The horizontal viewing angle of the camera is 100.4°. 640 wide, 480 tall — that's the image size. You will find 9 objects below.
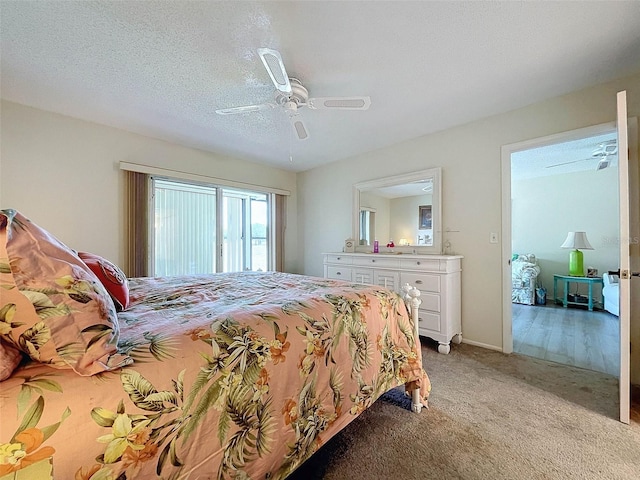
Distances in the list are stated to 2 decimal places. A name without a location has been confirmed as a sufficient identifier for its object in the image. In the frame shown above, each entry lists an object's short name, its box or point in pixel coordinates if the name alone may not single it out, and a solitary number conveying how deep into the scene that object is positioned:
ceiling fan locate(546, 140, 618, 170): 3.37
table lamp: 4.47
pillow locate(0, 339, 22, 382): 0.61
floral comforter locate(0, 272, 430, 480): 0.62
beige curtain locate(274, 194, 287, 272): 4.55
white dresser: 2.67
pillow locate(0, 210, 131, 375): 0.64
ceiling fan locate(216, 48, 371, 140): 1.54
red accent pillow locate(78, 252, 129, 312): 1.25
